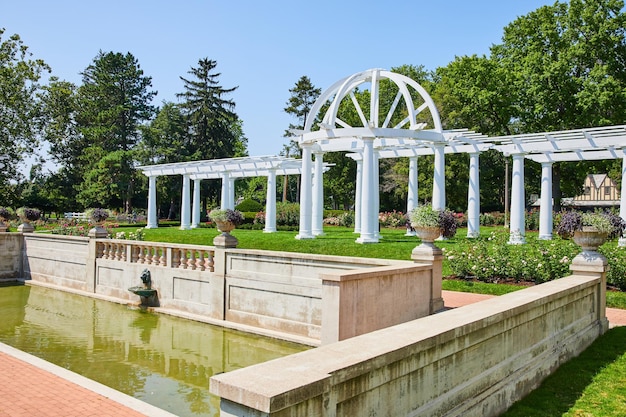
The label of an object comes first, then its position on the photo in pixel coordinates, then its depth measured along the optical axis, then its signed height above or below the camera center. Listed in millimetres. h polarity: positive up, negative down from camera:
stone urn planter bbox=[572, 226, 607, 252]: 10188 -294
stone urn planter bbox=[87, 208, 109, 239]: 18500 -281
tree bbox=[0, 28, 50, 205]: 44688 +8754
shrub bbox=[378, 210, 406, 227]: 40625 -116
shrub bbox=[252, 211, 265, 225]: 41253 -210
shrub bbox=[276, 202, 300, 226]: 39750 +47
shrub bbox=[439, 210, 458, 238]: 11503 -97
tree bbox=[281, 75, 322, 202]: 65062 +14551
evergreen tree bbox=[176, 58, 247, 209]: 60522 +11190
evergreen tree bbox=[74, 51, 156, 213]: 56250 +10641
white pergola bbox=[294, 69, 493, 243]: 22609 +3511
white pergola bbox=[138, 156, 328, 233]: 34094 +3115
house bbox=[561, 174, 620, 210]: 67312 +3506
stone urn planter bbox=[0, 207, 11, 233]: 23817 -283
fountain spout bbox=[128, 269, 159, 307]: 15594 -2249
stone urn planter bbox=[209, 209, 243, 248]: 13938 -252
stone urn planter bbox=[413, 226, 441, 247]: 11062 -288
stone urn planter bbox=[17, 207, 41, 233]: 23047 -251
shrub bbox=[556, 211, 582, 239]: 11086 -53
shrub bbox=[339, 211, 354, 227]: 42469 -171
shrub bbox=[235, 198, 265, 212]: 48844 +936
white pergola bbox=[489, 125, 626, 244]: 22484 +3202
